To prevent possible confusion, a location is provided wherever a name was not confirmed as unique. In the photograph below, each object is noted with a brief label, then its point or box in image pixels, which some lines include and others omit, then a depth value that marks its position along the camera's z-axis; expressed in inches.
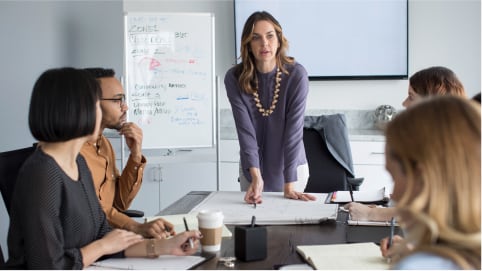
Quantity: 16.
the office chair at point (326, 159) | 110.4
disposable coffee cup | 58.4
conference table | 55.1
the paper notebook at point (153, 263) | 53.7
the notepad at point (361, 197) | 85.3
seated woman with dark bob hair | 50.9
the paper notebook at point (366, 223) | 70.9
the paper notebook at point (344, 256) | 52.8
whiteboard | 146.1
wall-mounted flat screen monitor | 157.8
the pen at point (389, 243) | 54.1
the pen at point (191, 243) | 57.2
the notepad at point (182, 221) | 66.7
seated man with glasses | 71.6
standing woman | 90.3
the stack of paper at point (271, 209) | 71.5
